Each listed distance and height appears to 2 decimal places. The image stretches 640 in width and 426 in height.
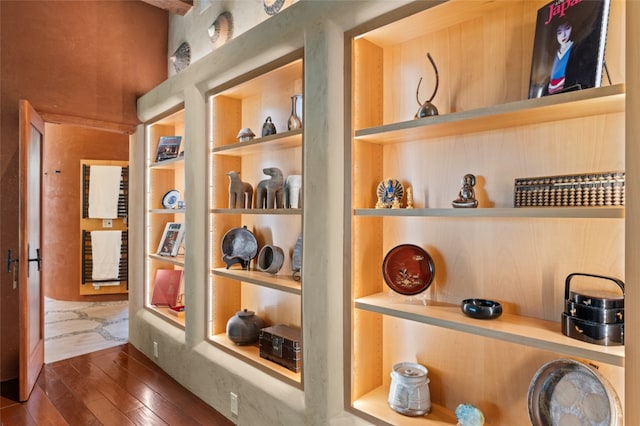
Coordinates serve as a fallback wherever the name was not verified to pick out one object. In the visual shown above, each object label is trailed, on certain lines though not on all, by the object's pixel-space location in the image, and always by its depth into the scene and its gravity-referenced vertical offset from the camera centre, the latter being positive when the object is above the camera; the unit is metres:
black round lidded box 1.24 -0.36
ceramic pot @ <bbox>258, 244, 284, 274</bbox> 2.55 -0.32
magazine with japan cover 1.26 +0.59
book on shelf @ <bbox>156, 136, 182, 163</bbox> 3.53 +0.62
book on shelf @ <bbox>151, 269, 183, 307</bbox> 3.51 -0.71
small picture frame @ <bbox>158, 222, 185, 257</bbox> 3.50 -0.25
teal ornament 1.54 -0.84
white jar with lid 1.72 -0.84
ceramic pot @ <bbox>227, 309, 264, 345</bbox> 2.58 -0.80
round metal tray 1.25 -0.66
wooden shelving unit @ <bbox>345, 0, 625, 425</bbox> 1.39 +0.01
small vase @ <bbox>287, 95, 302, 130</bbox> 2.32 +0.60
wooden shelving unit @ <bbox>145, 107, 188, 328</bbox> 3.67 +0.25
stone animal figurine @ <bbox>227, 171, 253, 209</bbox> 2.67 +0.14
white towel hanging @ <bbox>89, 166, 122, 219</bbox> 5.84 +0.34
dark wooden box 2.23 -0.82
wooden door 2.72 -0.31
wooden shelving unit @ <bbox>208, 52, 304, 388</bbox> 2.50 +0.18
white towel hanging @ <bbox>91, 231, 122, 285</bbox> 5.81 -0.65
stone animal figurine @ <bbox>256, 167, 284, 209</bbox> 2.47 +0.15
